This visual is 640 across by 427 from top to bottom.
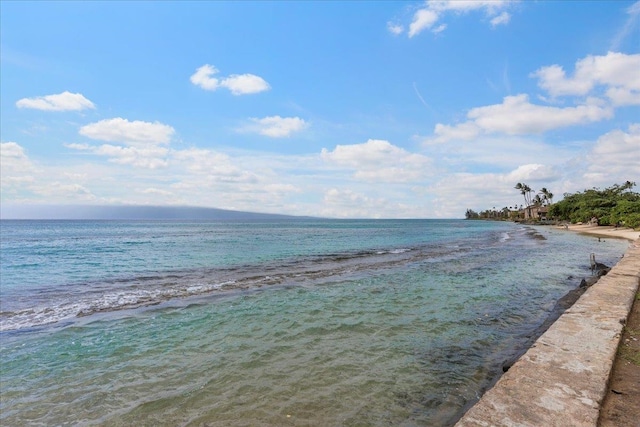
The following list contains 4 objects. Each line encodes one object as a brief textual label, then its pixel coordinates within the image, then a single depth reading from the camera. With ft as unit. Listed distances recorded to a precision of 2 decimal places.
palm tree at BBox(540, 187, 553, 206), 444.55
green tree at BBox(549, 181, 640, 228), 196.75
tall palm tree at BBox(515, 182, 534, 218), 491.31
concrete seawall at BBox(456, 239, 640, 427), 11.52
